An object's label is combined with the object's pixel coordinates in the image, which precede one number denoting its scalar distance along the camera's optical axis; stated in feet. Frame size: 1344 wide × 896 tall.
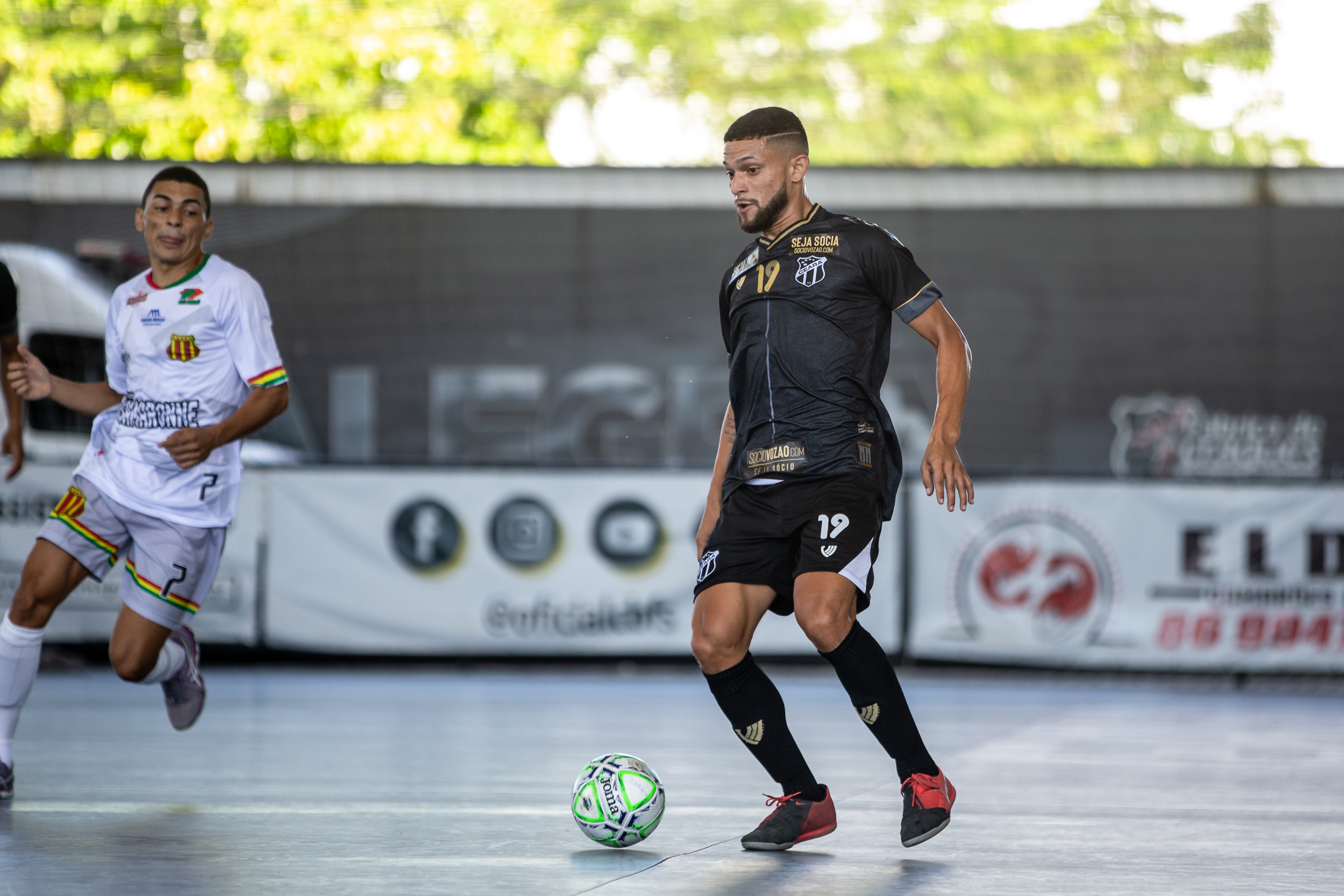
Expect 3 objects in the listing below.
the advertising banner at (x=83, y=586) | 75.05
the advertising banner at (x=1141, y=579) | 73.31
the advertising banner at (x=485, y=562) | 76.07
